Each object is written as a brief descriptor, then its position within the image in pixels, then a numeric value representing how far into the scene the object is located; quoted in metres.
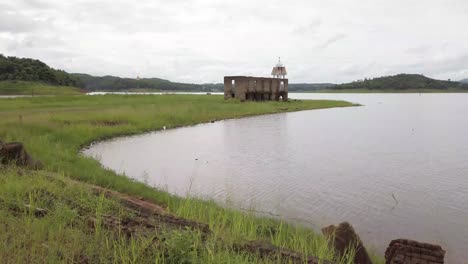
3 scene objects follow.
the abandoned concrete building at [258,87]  58.22
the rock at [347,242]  5.95
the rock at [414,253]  5.42
